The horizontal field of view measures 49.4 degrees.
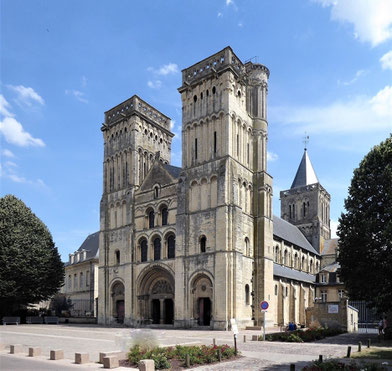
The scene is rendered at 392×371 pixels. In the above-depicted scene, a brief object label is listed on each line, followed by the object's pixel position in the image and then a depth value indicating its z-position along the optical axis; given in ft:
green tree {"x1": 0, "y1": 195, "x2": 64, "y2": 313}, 137.28
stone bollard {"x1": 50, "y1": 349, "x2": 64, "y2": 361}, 50.70
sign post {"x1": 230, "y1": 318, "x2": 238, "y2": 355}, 52.95
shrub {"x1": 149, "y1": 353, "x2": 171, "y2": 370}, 44.96
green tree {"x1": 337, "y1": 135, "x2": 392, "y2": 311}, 83.76
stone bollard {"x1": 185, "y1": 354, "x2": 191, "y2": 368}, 46.52
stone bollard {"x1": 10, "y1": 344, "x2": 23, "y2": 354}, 56.65
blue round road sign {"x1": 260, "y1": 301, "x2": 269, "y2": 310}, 76.95
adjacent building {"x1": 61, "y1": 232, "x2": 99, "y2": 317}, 179.73
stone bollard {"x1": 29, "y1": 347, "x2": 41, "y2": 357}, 53.52
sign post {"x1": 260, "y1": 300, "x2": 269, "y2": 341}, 76.95
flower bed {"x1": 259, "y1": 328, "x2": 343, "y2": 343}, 74.49
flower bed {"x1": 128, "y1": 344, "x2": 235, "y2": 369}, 46.00
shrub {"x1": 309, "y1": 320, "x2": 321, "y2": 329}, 91.02
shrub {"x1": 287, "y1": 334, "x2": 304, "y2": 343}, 73.92
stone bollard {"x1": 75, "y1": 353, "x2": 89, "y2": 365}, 47.75
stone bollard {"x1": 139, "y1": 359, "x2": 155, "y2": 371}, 41.68
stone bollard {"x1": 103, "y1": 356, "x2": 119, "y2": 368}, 44.86
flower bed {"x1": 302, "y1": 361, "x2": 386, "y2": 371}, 38.34
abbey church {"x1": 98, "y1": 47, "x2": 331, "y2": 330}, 117.91
